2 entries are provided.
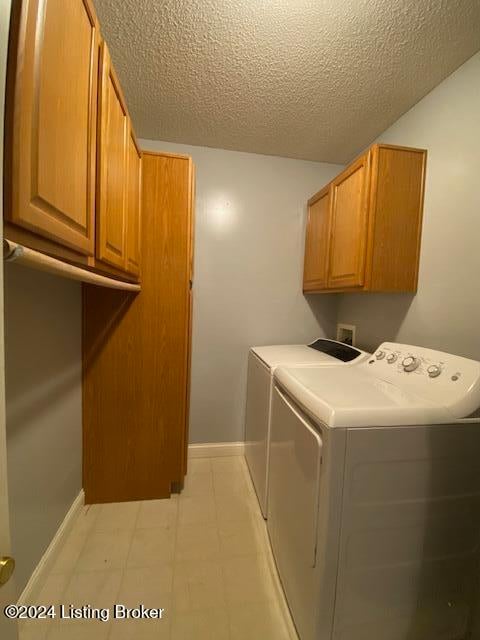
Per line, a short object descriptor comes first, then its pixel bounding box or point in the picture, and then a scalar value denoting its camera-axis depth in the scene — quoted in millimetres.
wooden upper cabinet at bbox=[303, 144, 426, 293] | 1362
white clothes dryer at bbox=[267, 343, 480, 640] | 811
